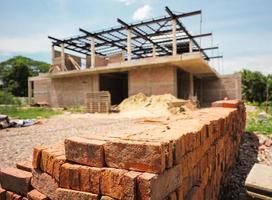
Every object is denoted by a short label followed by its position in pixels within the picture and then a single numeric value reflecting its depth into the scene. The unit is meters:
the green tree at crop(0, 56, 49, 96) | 30.38
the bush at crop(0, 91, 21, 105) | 16.60
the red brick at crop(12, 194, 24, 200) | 1.64
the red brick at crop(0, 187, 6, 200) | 1.74
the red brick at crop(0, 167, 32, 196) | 1.63
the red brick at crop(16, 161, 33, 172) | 1.75
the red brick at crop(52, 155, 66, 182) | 1.38
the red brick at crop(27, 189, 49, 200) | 1.47
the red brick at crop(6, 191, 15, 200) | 1.69
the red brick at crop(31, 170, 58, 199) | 1.43
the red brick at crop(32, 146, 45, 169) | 1.54
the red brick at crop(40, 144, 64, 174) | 1.44
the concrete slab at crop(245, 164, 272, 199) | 1.78
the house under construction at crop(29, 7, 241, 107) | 12.56
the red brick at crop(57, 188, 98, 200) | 1.22
